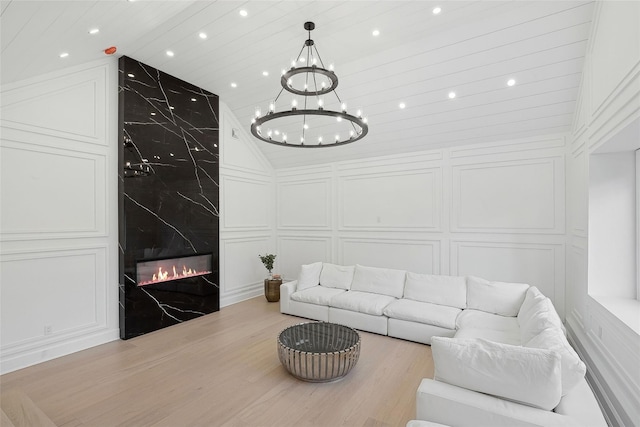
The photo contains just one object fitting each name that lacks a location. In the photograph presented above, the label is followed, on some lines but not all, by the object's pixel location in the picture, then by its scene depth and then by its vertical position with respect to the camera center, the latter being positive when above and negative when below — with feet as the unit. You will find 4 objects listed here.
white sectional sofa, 5.35 -3.42
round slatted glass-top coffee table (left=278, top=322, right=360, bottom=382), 9.54 -4.48
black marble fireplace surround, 13.82 +0.59
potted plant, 19.31 -4.85
